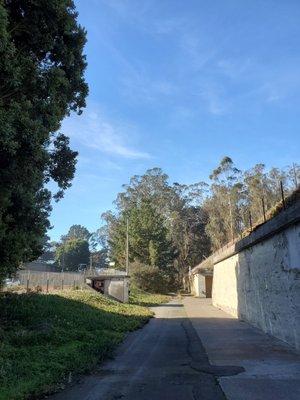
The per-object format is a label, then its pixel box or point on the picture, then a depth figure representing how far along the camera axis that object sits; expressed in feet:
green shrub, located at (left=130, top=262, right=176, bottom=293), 201.16
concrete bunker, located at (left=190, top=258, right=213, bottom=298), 191.87
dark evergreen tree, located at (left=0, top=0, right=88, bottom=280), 35.24
